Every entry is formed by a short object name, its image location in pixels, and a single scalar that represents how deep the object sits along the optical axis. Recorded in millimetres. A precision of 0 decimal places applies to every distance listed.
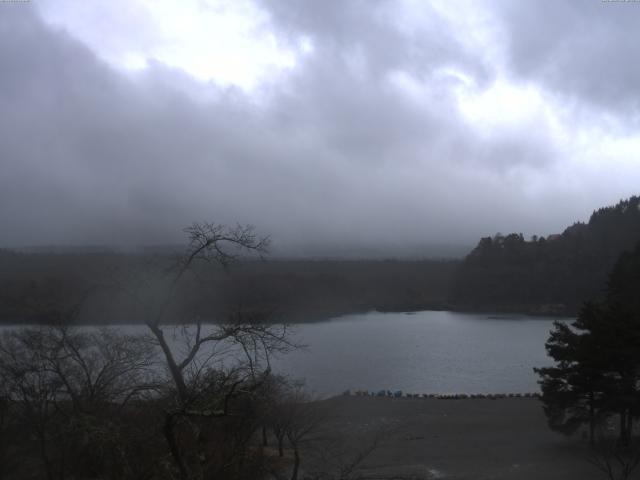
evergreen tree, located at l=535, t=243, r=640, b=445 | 13688
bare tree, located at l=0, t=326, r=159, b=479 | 5566
